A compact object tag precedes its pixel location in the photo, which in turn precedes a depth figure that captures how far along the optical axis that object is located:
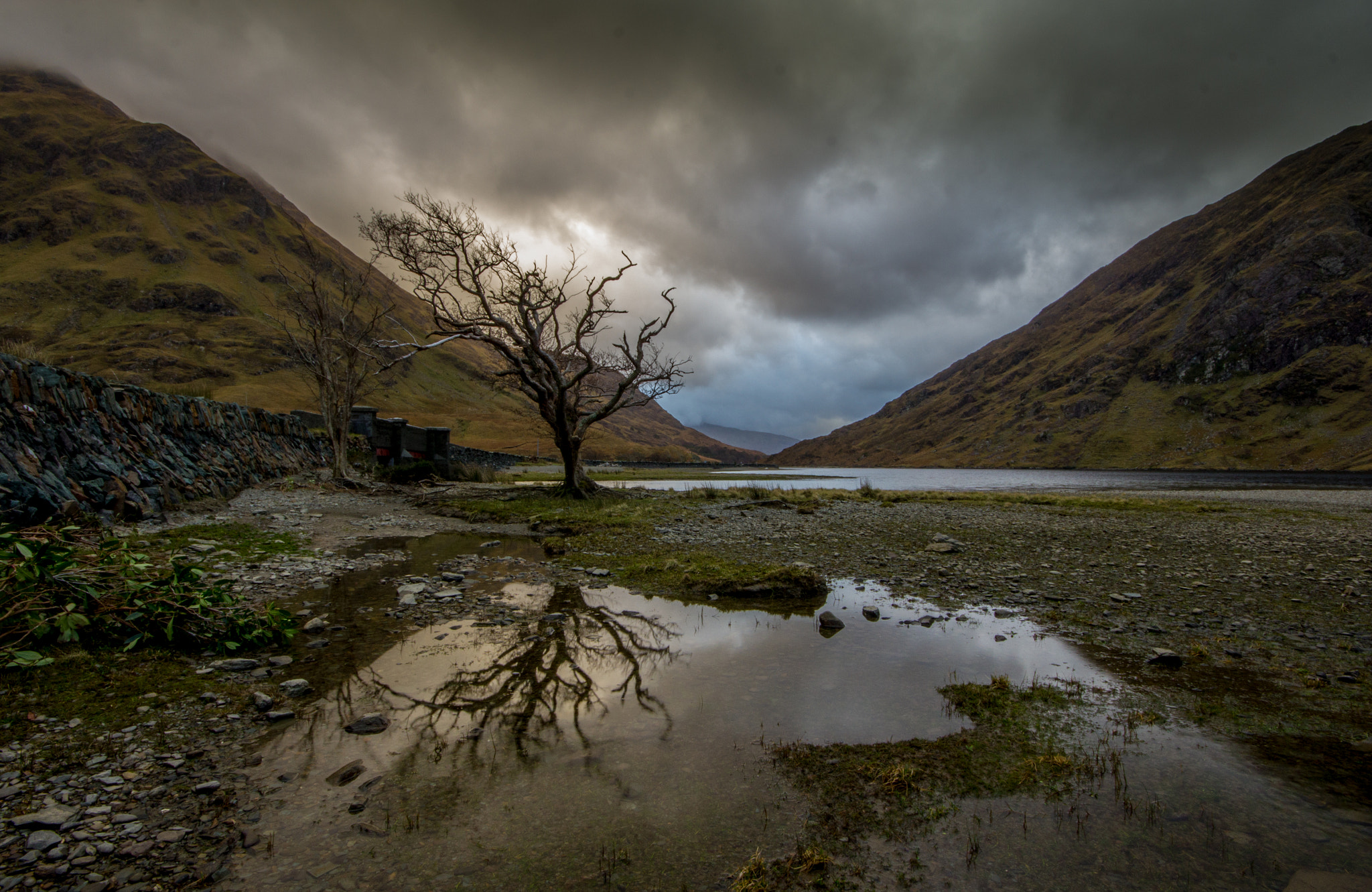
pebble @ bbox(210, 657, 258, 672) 6.30
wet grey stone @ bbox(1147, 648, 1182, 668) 7.09
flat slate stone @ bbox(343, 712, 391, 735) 5.21
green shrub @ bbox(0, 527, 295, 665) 5.73
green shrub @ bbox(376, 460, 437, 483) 33.97
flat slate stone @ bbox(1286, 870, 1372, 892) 3.28
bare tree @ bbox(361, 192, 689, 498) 25.88
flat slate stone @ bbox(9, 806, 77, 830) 3.40
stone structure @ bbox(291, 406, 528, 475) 37.91
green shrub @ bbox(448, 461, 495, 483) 39.72
